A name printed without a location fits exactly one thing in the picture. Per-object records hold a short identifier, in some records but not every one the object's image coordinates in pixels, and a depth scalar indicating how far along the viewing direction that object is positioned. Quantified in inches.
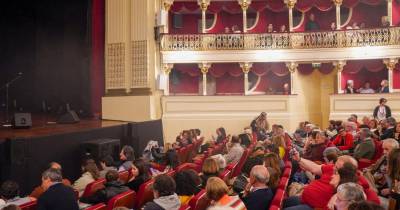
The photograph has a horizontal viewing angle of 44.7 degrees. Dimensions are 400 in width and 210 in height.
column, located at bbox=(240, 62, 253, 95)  576.1
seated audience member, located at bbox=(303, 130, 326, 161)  247.9
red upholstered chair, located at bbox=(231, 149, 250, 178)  279.6
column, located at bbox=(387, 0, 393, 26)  566.3
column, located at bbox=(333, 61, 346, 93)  561.0
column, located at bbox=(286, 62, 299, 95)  570.6
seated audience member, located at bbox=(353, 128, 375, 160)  241.4
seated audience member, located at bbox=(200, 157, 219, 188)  196.5
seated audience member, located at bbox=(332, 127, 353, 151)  294.0
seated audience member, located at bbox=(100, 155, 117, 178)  267.9
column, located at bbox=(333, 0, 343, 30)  572.8
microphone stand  413.5
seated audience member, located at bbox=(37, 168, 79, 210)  152.4
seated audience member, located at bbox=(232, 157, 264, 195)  187.5
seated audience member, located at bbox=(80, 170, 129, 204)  177.0
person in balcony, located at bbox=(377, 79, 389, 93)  545.0
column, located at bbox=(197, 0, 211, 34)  585.9
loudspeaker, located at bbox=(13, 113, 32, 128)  363.9
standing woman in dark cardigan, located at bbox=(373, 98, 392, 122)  478.6
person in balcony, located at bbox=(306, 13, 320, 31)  594.2
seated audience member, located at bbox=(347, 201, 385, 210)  95.9
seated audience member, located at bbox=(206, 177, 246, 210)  140.3
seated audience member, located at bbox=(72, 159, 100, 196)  213.8
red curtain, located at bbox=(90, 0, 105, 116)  547.5
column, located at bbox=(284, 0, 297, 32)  580.7
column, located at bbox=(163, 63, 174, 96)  566.6
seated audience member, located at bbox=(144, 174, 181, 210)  148.3
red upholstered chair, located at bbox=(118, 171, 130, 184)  219.9
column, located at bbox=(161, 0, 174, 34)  571.3
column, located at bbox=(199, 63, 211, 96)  576.1
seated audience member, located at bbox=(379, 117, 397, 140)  299.7
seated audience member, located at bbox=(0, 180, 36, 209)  178.7
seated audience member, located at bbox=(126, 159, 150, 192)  201.6
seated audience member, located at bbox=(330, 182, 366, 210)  125.8
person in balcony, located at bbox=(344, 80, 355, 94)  551.7
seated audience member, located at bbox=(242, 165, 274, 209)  163.8
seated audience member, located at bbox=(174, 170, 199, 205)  168.1
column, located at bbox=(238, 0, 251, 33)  585.0
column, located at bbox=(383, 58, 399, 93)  550.6
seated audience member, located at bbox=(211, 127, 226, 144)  442.2
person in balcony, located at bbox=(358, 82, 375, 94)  550.9
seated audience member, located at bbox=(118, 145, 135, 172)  273.1
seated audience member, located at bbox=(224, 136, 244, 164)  290.7
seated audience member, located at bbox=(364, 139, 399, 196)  181.6
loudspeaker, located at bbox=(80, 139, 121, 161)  311.2
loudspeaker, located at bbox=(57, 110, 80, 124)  433.6
